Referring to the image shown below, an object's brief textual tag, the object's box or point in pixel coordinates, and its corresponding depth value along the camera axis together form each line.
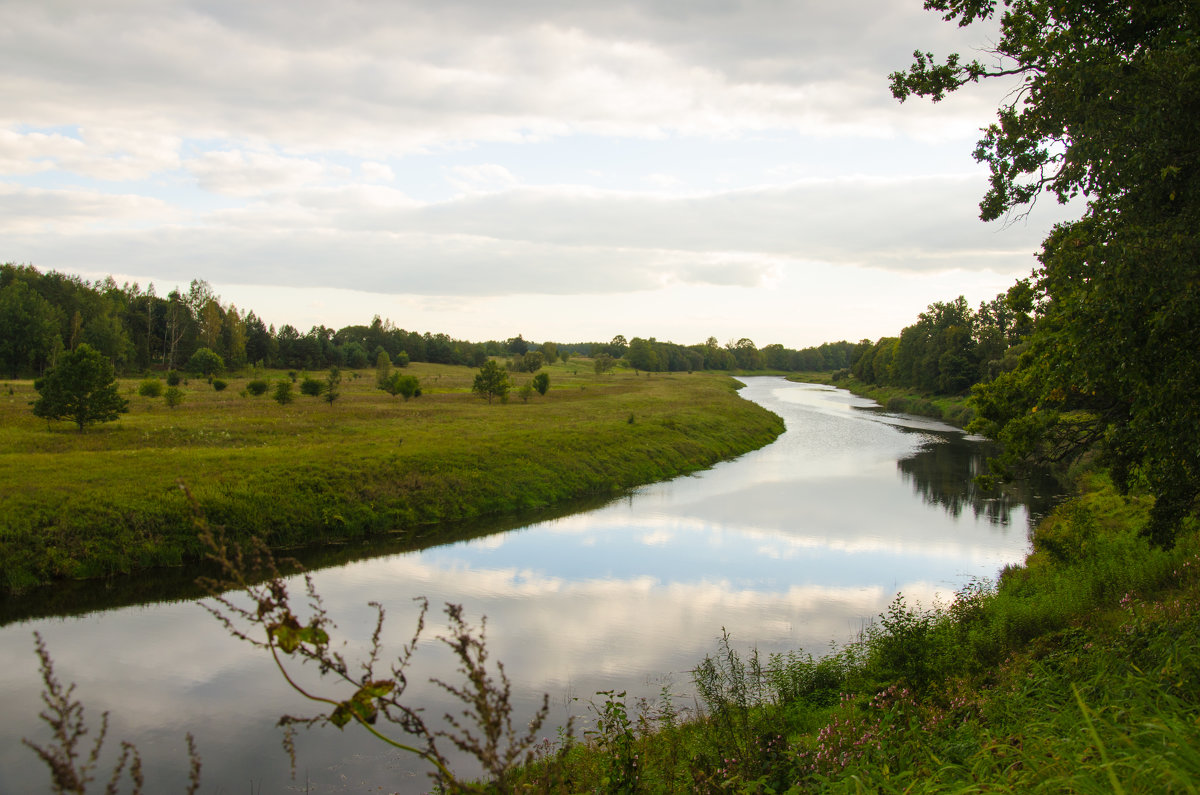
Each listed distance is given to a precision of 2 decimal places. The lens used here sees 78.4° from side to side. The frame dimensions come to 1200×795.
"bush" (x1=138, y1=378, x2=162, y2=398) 45.47
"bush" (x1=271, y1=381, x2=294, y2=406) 45.84
